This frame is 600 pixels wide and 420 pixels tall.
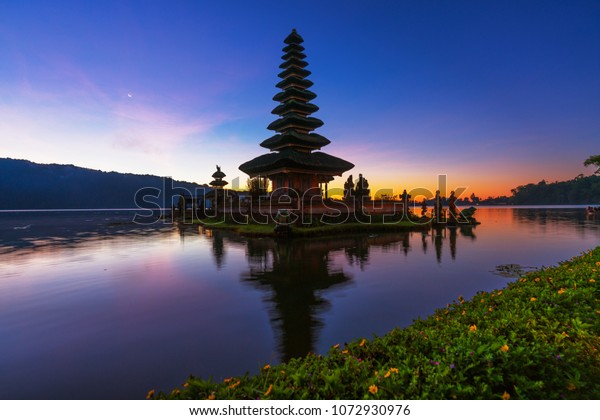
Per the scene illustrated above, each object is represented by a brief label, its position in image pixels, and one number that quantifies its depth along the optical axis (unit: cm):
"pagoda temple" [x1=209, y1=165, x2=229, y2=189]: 4303
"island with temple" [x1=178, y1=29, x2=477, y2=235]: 2584
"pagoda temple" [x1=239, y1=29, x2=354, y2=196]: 3123
